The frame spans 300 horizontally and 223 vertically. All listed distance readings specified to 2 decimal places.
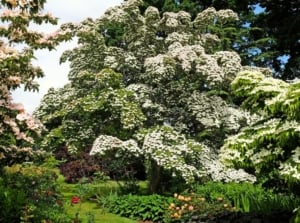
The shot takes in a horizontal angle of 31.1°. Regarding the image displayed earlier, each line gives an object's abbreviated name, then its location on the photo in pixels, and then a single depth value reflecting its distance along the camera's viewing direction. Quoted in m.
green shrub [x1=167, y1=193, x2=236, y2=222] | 11.88
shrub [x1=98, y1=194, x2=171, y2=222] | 13.81
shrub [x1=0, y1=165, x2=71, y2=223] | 8.93
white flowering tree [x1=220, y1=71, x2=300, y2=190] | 6.92
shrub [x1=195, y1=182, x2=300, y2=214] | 10.03
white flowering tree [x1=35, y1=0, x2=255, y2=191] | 14.61
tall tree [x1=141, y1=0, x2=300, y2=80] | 25.42
